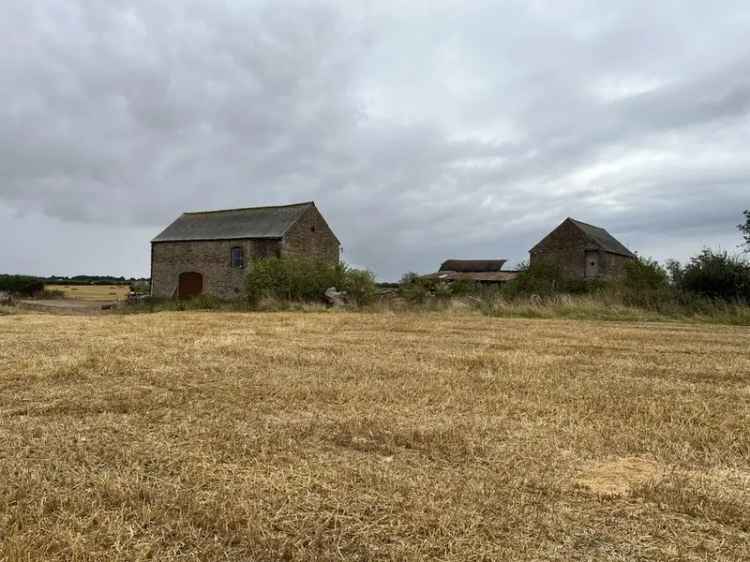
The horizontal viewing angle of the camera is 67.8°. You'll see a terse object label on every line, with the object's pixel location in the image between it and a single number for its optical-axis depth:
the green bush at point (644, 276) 21.73
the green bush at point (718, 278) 18.39
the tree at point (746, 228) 25.31
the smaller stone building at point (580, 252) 41.88
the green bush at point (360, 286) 22.94
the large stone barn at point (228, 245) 33.34
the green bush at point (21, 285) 40.24
